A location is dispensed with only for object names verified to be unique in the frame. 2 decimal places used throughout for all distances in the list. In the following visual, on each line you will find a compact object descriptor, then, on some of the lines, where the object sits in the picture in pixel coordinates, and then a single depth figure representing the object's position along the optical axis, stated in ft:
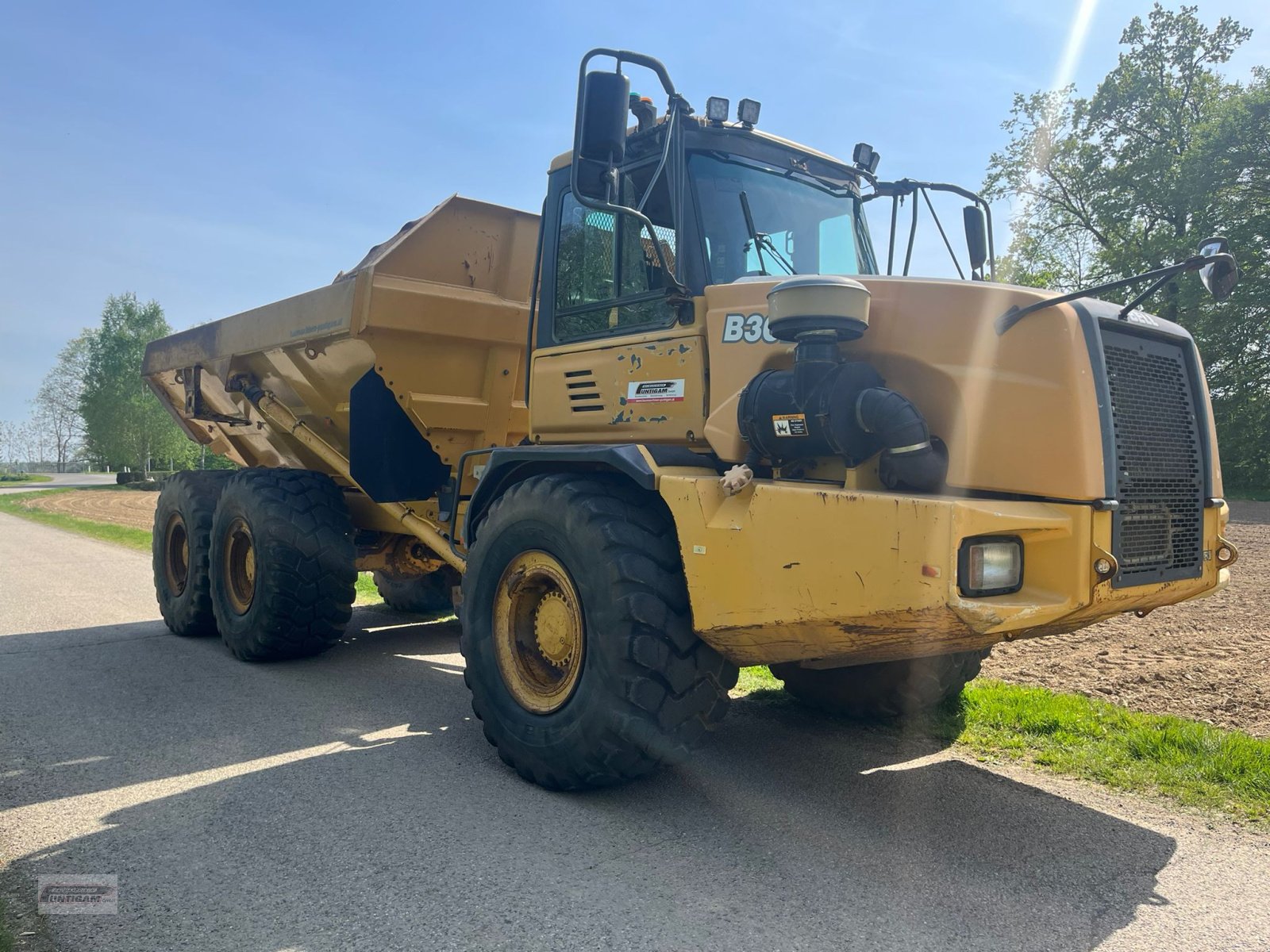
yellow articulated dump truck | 11.05
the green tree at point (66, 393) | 262.65
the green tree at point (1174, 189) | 89.35
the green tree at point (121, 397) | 196.24
